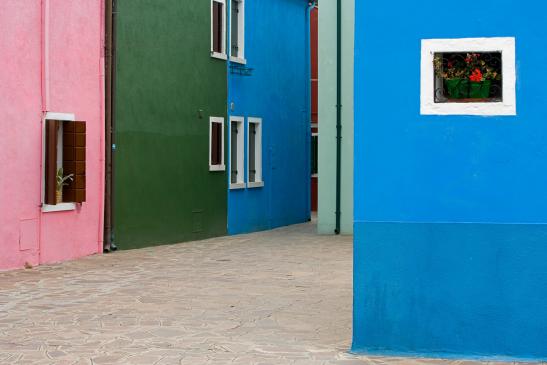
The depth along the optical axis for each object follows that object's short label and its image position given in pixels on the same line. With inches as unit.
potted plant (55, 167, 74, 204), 668.1
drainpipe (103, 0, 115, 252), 725.3
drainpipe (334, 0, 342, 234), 884.6
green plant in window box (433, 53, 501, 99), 332.8
